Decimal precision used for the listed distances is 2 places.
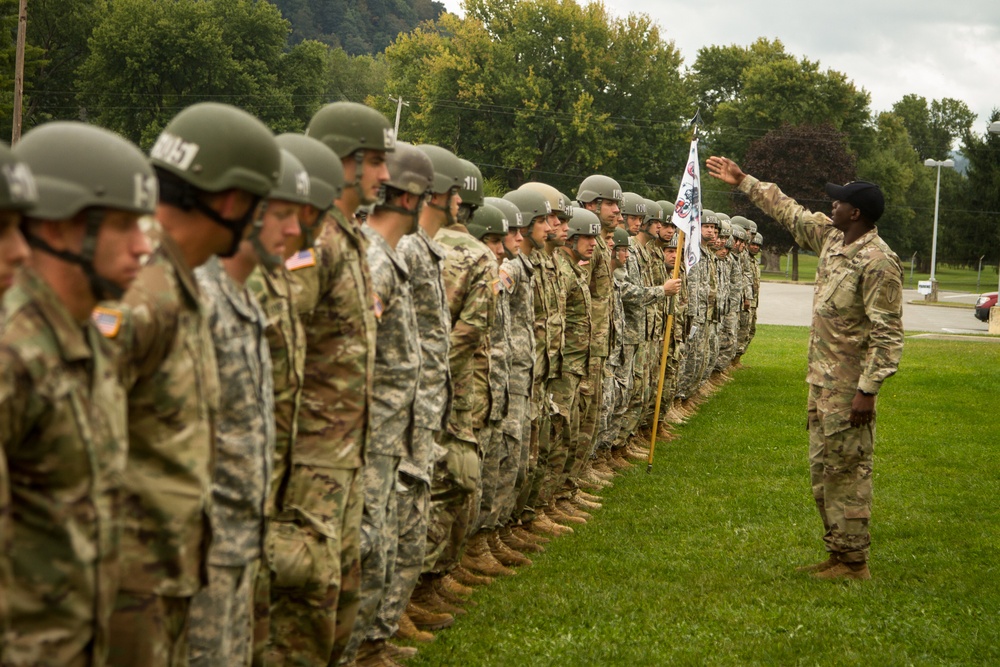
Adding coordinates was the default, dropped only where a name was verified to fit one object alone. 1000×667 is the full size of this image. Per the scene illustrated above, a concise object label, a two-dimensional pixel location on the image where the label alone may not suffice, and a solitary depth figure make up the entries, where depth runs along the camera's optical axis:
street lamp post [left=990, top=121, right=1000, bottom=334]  36.80
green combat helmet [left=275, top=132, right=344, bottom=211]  5.09
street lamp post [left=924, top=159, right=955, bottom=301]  53.74
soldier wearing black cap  8.88
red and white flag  14.17
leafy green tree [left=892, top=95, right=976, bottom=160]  123.62
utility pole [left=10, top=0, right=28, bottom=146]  31.20
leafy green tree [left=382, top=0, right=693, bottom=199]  68.75
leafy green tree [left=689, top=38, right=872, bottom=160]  82.69
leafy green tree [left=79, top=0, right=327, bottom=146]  60.34
